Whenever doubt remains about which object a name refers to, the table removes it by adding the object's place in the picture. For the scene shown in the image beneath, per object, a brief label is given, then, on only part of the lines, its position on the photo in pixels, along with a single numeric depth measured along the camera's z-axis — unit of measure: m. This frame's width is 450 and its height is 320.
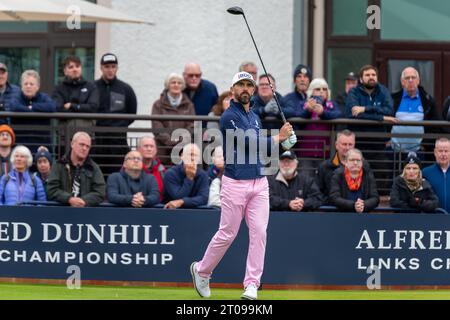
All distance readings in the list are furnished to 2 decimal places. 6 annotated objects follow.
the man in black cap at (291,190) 18.05
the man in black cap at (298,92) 18.78
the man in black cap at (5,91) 19.02
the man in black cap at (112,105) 18.91
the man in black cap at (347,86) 20.34
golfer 15.50
